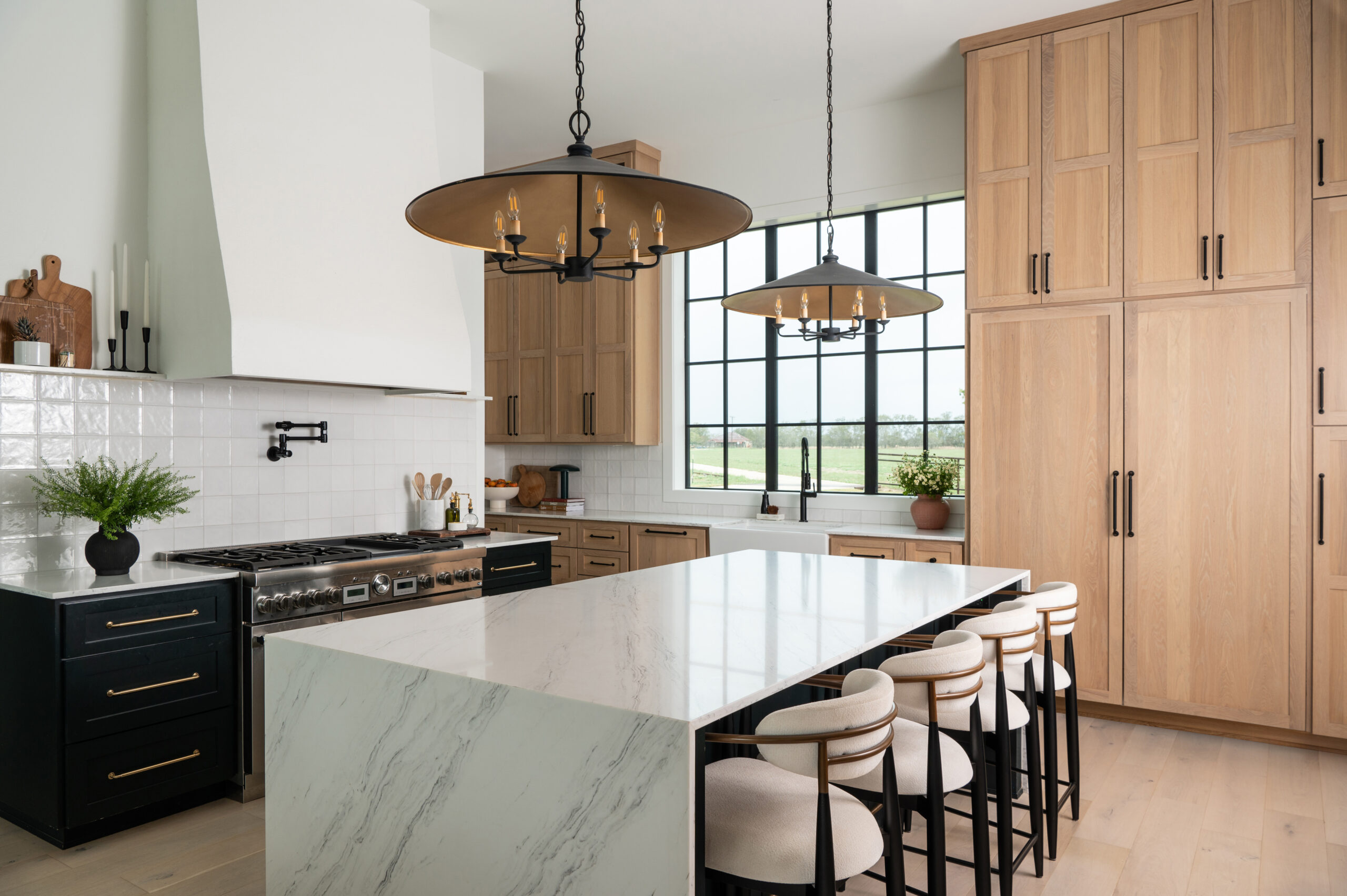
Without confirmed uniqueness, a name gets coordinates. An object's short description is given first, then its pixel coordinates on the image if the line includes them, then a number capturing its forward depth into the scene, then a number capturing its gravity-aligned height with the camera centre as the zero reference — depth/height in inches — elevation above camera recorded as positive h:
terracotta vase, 197.0 -16.0
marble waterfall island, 60.8 -22.9
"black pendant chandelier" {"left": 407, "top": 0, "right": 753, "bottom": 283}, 76.0 +22.4
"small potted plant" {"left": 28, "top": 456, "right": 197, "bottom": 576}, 122.0 -8.7
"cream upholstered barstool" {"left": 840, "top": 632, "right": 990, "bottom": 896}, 77.4 -25.6
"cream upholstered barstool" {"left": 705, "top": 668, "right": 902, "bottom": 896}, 62.2 -29.4
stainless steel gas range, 129.1 -23.1
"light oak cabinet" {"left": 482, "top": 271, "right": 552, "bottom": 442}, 255.1 +25.4
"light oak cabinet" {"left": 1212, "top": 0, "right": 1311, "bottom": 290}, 148.9 +51.8
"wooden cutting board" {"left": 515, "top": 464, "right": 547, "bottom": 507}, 262.7 -14.4
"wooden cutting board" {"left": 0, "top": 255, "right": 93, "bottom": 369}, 123.2 +18.7
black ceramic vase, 123.5 -16.2
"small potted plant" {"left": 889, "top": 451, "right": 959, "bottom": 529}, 197.5 -10.3
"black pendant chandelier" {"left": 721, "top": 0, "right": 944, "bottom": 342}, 114.7 +19.9
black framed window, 209.8 +17.6
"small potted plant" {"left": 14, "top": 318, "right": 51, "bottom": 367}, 121.0 +12.8
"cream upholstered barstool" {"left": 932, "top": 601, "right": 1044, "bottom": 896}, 93.1 -25.8
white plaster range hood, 129.2 +39.2
